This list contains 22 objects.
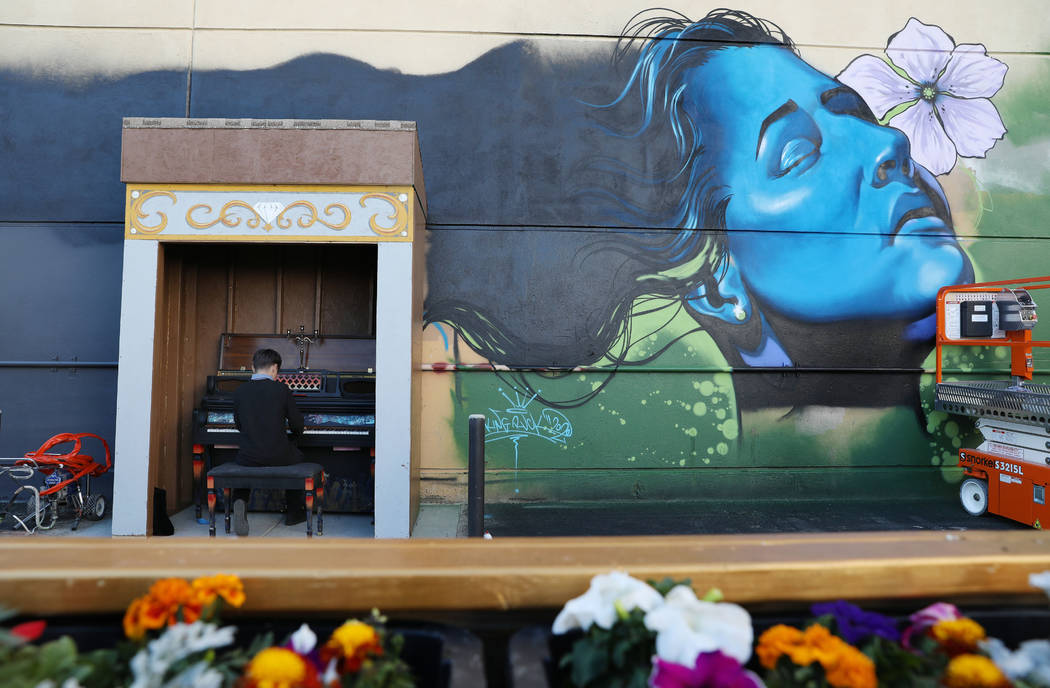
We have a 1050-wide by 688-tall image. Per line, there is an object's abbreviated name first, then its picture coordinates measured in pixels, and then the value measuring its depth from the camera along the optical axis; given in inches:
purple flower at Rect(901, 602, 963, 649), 33.6
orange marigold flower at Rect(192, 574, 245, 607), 32.5
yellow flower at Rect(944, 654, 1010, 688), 28.3
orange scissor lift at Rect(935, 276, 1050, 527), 148.5
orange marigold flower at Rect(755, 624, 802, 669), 30.7
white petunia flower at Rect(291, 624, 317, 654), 31.8
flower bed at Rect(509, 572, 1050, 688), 28.8
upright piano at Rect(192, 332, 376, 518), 157.6
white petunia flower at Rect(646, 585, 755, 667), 29.0
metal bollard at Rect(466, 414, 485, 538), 116.0
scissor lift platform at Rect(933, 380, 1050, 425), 142.4
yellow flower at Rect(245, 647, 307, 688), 27.8
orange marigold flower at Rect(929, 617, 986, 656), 31.5
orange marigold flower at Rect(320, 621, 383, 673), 30.4
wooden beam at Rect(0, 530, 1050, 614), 34.9
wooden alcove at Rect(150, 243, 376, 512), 171.5
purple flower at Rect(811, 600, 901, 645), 32.8
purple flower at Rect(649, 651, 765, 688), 28.1
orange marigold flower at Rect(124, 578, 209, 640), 31.4
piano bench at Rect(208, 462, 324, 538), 140.3
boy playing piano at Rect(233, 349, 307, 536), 141.6
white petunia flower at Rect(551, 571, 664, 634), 31.7
